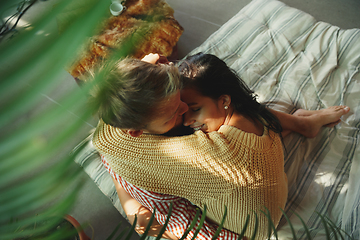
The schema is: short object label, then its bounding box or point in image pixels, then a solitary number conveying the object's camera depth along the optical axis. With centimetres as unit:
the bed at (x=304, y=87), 101
